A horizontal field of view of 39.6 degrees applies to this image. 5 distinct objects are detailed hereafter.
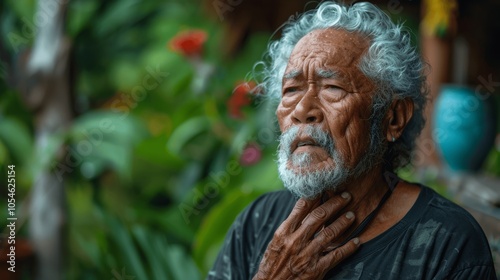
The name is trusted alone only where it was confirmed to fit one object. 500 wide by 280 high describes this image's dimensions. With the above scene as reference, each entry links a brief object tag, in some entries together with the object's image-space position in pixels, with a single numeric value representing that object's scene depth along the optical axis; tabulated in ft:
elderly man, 5.76
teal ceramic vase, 12.79
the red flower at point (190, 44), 13.93
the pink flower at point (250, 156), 12.53
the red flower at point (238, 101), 12.77
